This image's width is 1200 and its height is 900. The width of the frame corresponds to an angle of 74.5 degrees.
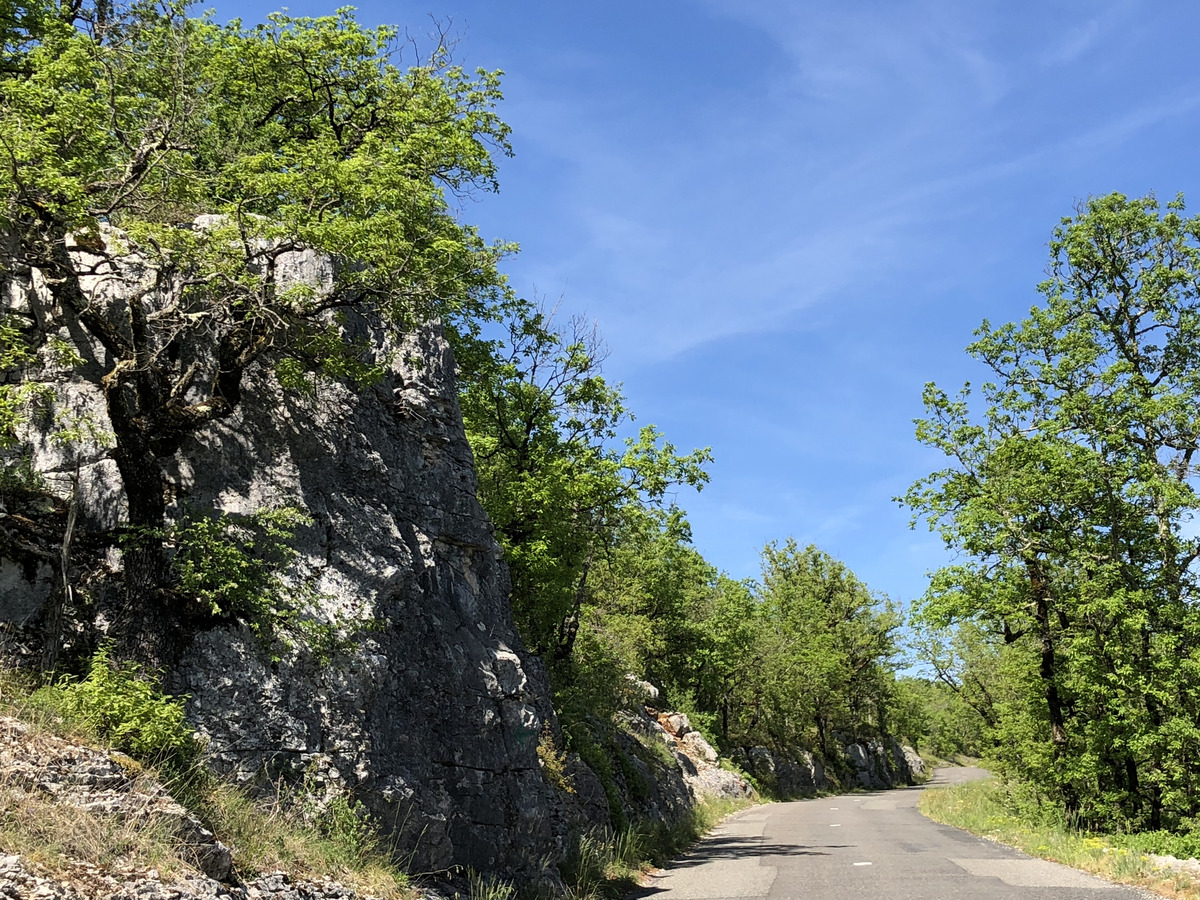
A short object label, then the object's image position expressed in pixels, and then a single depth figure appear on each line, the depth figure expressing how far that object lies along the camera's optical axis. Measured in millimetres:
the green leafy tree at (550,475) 18078
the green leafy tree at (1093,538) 16484
